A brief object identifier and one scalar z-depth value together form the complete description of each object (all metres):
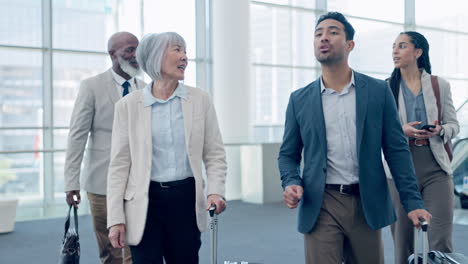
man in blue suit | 2.73
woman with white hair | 2.75
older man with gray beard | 3.71
